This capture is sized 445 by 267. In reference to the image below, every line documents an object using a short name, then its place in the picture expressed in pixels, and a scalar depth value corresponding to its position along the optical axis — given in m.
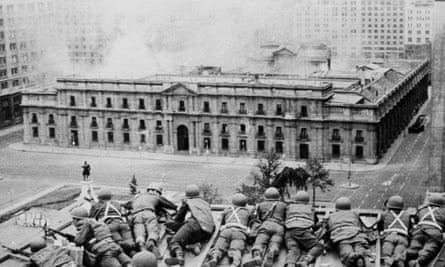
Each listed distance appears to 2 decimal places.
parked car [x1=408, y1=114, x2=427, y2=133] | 128.88
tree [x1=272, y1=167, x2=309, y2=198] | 87.88
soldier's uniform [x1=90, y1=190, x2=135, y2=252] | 23.39
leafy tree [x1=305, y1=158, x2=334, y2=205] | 89.75
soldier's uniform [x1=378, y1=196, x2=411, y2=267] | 21.73
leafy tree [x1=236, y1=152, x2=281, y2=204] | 81.35
